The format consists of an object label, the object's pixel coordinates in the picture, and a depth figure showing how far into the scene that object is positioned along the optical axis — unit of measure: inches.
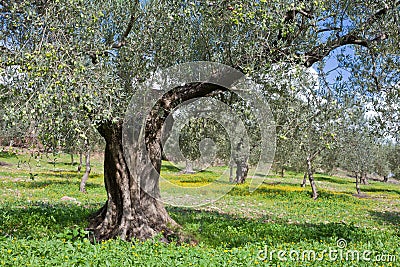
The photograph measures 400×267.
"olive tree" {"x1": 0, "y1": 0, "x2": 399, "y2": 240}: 315.9
